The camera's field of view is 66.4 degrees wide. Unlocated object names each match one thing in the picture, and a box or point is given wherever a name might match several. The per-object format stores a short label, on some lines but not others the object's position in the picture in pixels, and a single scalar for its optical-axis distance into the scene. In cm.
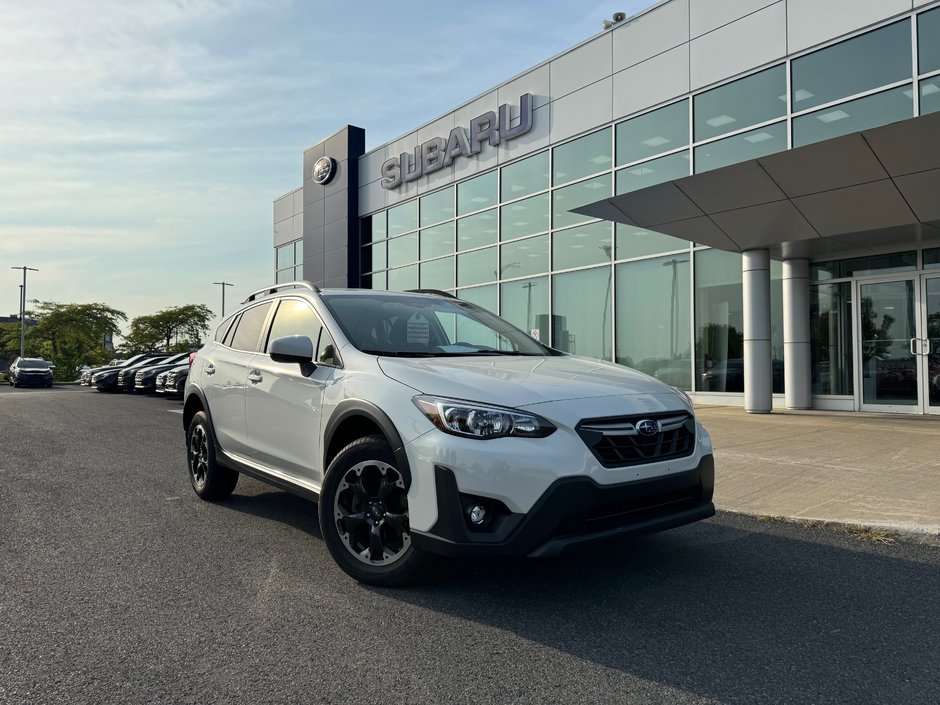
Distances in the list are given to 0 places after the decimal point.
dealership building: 1117
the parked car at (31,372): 3594
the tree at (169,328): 6588
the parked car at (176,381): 1822
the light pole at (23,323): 5534
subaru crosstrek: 323
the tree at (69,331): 5662
